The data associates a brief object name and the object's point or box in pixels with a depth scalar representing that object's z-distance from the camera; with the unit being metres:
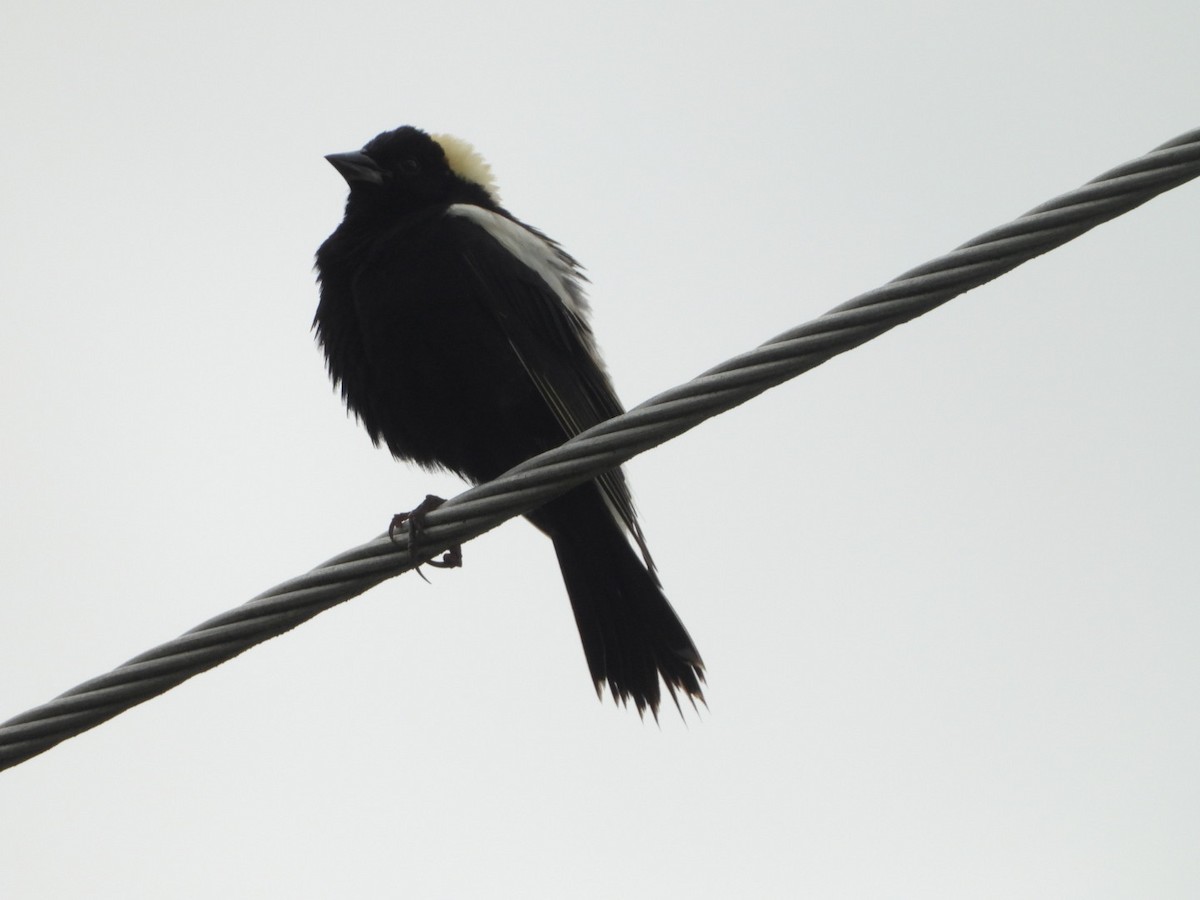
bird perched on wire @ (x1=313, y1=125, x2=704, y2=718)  8.20
